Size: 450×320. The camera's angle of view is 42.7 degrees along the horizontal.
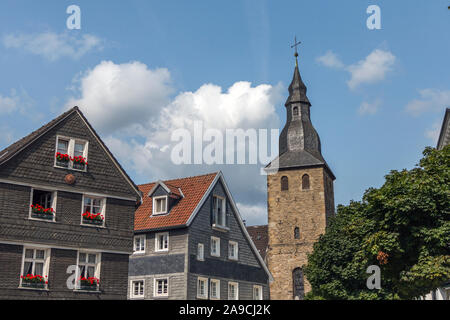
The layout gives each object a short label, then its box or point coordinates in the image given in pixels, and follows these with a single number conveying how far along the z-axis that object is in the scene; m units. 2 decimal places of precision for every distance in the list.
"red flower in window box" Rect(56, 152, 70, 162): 29.34
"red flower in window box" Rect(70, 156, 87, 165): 30.02
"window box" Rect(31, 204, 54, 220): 27.66
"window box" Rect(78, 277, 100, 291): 28.53
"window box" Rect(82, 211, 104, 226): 29.55
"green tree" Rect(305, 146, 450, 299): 25.98
